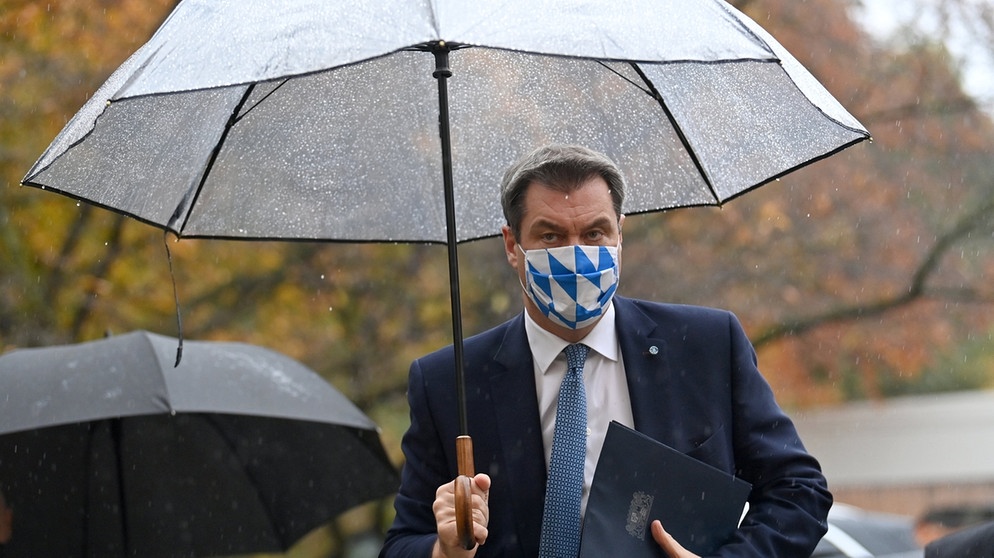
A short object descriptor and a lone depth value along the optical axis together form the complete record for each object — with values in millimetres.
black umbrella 11422
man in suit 7246
